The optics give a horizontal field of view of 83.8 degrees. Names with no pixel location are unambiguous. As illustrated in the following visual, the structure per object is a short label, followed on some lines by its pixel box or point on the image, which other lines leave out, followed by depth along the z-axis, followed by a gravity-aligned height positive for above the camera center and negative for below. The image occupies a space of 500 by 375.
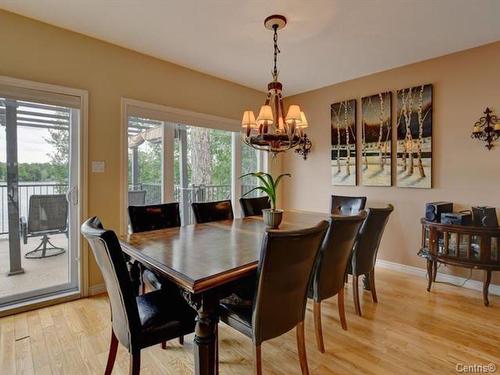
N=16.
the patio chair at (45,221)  2.62 -0.35
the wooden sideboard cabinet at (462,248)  2.61 -0.62
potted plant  2.18 -0.23
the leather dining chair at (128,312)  1.26 -0.68
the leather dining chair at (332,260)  1.82 -0.52
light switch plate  2.88 +0.20
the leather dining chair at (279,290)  1.32 -0.54
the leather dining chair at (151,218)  2.34 -0.30
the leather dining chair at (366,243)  2.38 -0.51
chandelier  2.36 +0.53
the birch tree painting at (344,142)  3.98 +0.62
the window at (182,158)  3.25 +0.36
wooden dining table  1.30 -0.41
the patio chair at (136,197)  3.22 -0.14
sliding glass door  2.49 -0.09
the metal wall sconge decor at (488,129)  2.86 +0.59
